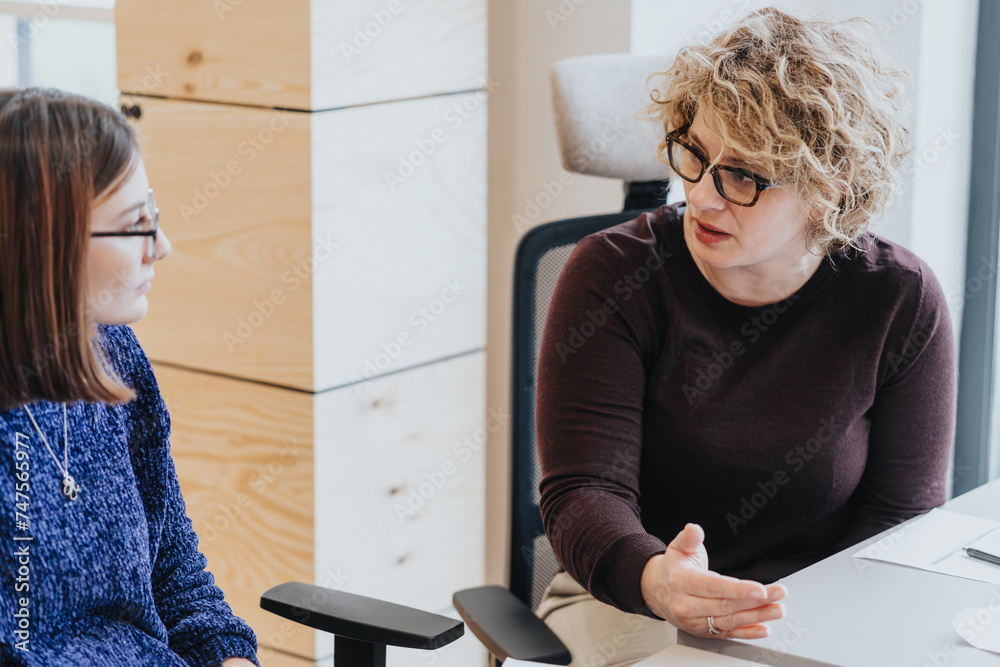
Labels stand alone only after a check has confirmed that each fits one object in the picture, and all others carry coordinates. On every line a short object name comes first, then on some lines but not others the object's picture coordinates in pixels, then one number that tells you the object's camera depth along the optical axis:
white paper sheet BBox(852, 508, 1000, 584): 2.85
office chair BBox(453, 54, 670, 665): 3.14
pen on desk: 2.86
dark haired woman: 2.66
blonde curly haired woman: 2.96
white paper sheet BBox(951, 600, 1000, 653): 2.69
